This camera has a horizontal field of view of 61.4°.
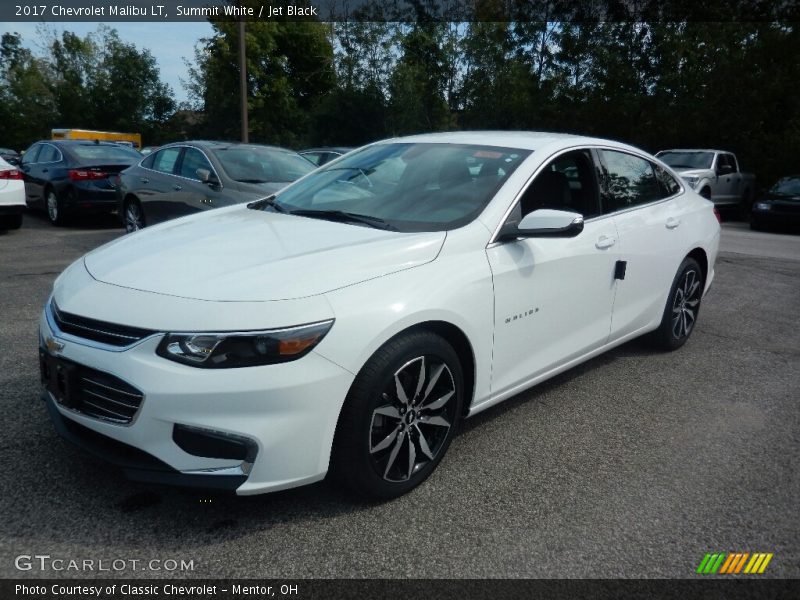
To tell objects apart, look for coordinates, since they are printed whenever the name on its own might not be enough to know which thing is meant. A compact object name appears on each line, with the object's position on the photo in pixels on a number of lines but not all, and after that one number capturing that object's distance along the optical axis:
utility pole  21.81
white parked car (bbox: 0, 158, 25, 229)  10.23
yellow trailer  36.77
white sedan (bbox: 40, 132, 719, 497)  2.46
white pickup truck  17.19
